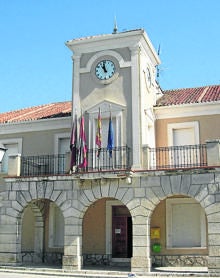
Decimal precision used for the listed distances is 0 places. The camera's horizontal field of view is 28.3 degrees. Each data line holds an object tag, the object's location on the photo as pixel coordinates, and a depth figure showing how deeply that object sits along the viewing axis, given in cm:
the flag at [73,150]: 1752
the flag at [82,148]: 1747
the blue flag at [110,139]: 1734
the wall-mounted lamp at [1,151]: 955
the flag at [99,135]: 1744
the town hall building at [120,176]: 1609
